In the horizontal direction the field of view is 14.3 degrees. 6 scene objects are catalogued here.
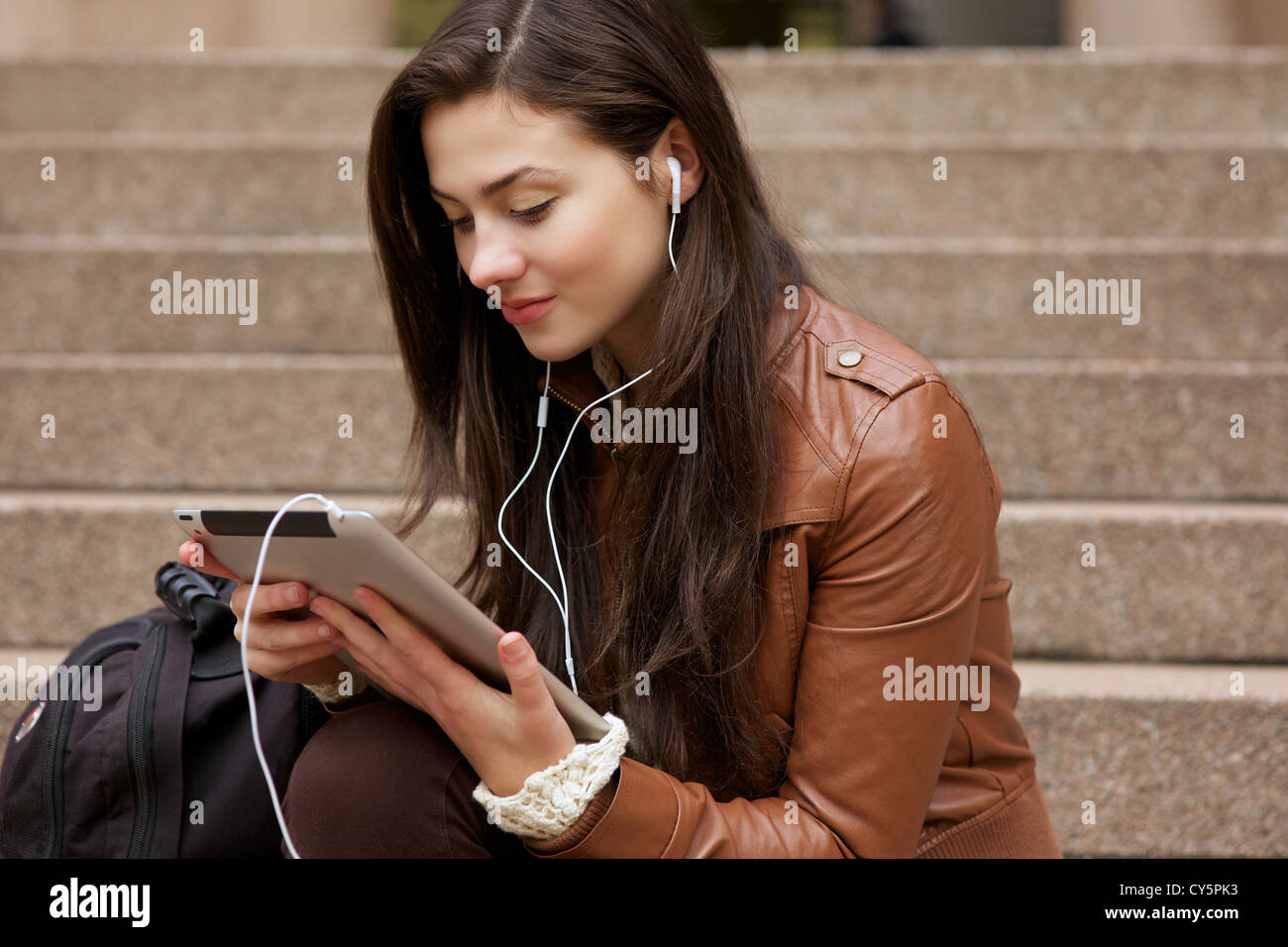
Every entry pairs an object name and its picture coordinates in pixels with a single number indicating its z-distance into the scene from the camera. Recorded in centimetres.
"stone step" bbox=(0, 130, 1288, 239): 420
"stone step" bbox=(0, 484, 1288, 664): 372
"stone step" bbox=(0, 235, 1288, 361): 399
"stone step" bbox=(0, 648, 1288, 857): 360
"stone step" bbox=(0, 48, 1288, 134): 472
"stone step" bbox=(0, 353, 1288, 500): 393
